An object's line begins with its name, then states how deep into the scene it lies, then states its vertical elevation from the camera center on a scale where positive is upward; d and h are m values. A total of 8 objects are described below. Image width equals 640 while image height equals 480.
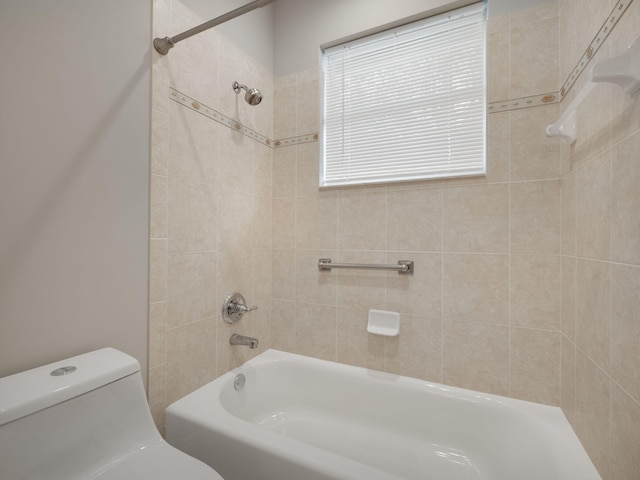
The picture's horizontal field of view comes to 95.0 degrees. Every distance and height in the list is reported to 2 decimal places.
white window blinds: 1.50 +0.76
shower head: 1.52 +0.74
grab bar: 1.56 -0.16
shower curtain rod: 1.02 +0.81
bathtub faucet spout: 1.58 -0.56
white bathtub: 1.00 -0.83
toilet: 0.73 -0.54
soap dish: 1.56 -0.47
